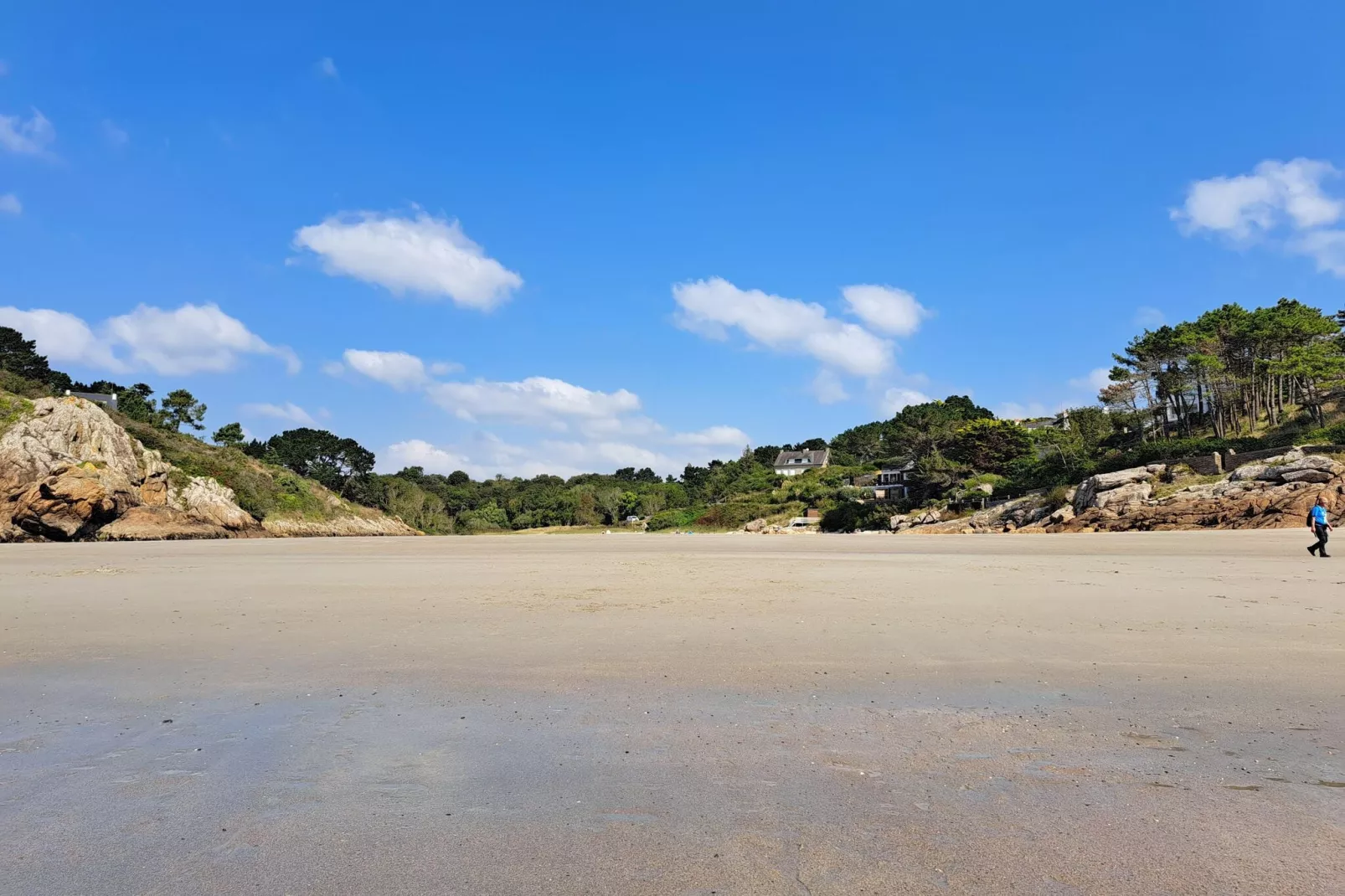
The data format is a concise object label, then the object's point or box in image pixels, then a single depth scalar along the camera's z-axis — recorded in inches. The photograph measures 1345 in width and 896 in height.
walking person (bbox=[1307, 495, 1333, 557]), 623.2
